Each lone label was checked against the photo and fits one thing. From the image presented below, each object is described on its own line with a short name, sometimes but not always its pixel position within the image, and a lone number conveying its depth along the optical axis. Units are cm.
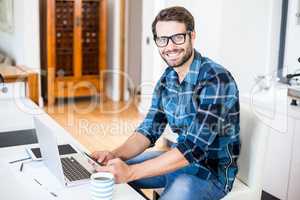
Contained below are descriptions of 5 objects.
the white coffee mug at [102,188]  129
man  161
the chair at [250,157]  177
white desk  135
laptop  140
